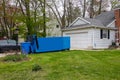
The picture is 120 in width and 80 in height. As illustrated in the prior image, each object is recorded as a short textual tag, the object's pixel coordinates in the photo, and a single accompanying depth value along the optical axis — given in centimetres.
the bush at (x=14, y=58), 490
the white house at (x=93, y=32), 917
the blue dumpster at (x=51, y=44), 732
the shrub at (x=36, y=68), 361
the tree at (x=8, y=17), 1165
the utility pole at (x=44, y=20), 1176
